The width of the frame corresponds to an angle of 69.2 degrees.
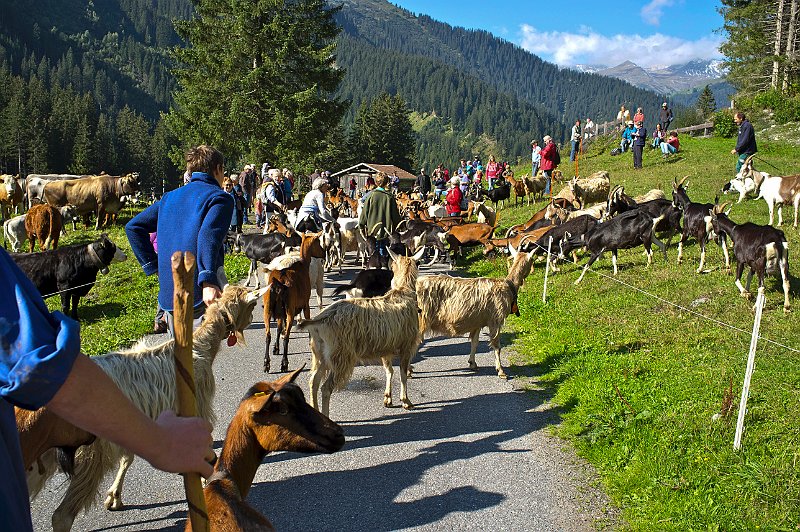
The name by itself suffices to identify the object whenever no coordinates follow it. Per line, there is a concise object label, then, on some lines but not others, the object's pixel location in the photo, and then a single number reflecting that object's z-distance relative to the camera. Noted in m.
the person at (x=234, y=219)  15.76
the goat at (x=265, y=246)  12.73
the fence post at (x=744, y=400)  5.12
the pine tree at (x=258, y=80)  34.06
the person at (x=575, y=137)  28.08
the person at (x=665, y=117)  29.84
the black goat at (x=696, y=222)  11.94
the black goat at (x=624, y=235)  13.25
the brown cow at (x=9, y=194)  24.93
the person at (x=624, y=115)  31.95
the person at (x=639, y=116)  26.53
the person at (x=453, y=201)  21.94
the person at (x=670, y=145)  28.41
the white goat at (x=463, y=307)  8.16
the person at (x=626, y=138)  30.25
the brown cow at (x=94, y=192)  22.66
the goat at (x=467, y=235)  16.62
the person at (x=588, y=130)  38.50
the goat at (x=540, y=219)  16.78
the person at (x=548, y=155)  22.42
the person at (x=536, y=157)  26.22
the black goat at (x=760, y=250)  9.20
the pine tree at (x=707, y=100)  80.13
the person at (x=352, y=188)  36.09
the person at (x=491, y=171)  28.02
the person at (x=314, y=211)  12.93
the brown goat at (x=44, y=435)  3.40
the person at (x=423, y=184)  30.10
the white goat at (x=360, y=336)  6.30
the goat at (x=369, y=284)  9.55
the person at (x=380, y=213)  11.61
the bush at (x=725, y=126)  32.72
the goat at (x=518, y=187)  25.00
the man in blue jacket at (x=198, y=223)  4.07
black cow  10.97
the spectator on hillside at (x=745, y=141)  16.99
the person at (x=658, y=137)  31.78
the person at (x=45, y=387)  1.27
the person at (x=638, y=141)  25.86
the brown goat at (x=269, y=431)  3.25
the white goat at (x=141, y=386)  3.99
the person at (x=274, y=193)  15.85
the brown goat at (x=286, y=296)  7.81
